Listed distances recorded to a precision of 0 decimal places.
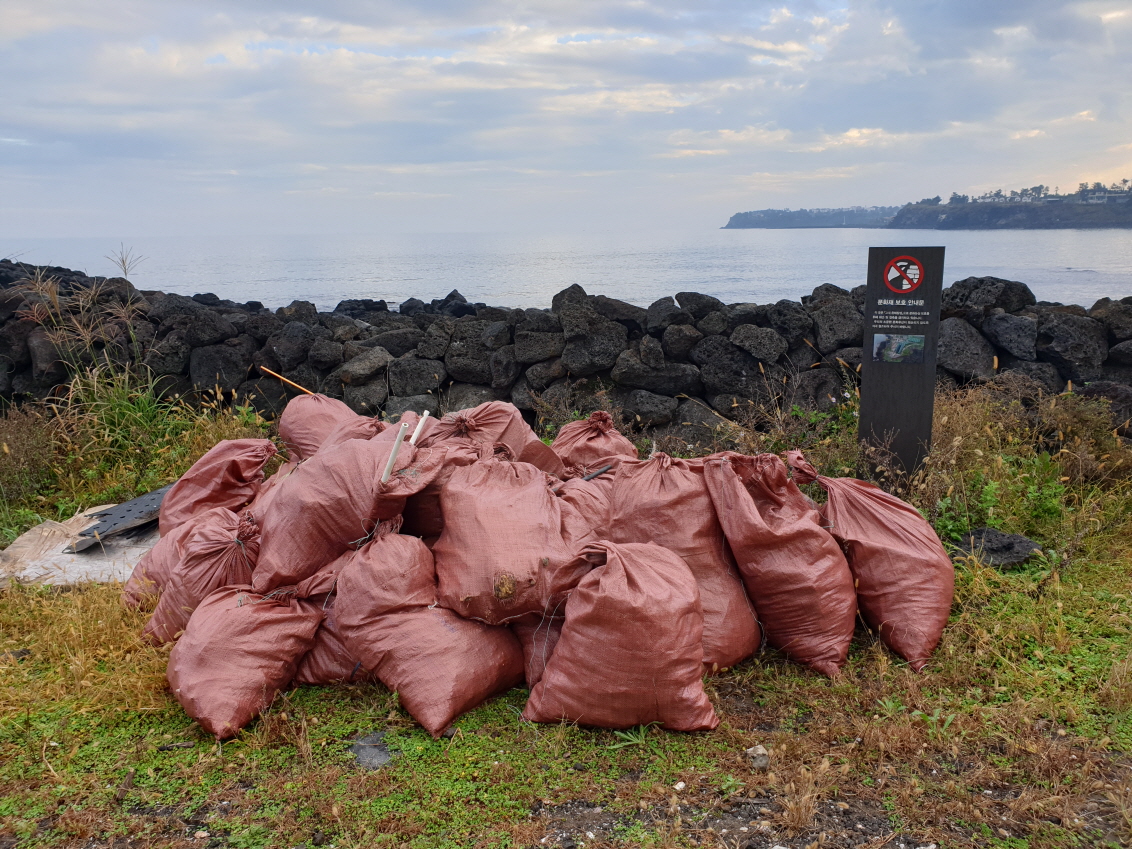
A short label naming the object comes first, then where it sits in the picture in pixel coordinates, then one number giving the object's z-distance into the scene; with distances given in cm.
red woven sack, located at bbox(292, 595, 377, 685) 287
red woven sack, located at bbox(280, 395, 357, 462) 397
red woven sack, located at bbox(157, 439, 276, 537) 376
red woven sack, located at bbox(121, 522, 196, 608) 332
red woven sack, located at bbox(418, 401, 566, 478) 366
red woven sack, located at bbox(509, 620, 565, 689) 275
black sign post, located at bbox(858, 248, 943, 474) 404
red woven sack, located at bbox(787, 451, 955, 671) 297
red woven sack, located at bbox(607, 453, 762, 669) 286
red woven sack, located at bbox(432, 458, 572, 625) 268
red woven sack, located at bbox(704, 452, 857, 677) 288
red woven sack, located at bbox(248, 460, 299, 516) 334
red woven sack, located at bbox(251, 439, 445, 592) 289
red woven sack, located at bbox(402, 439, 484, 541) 307
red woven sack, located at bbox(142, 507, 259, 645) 304
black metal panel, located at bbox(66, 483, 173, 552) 399
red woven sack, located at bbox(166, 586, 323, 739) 259
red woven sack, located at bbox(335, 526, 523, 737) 262
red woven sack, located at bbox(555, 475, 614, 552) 295
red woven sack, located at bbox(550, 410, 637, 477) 381
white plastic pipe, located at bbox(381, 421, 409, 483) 278
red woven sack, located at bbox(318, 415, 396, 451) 342
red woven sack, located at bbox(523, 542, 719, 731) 246
